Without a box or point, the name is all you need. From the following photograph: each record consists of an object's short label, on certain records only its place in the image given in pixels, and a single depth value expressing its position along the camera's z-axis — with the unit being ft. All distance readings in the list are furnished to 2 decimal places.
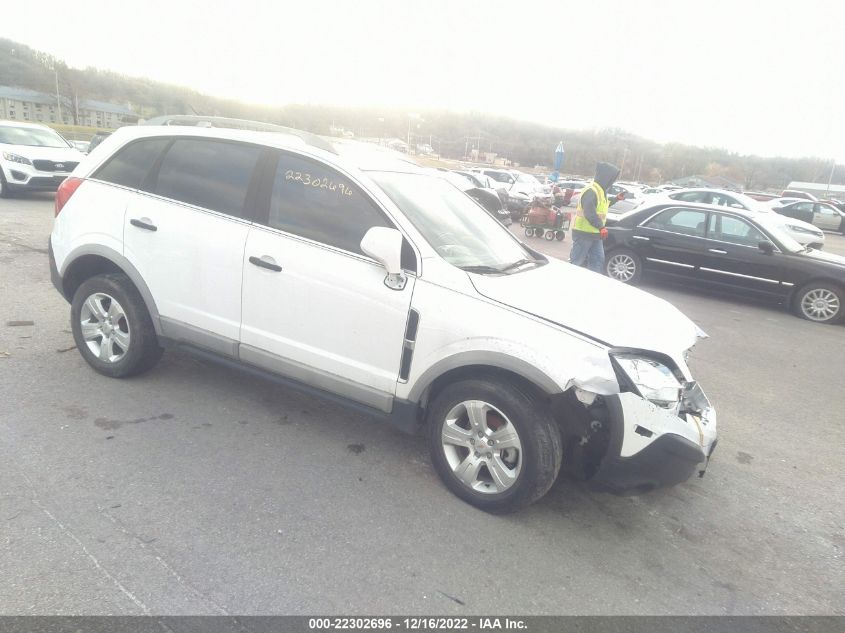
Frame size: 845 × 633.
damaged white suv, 9.58
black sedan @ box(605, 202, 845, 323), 28.53
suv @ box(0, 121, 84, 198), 41.01
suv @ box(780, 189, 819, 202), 119.99
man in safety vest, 26.66
